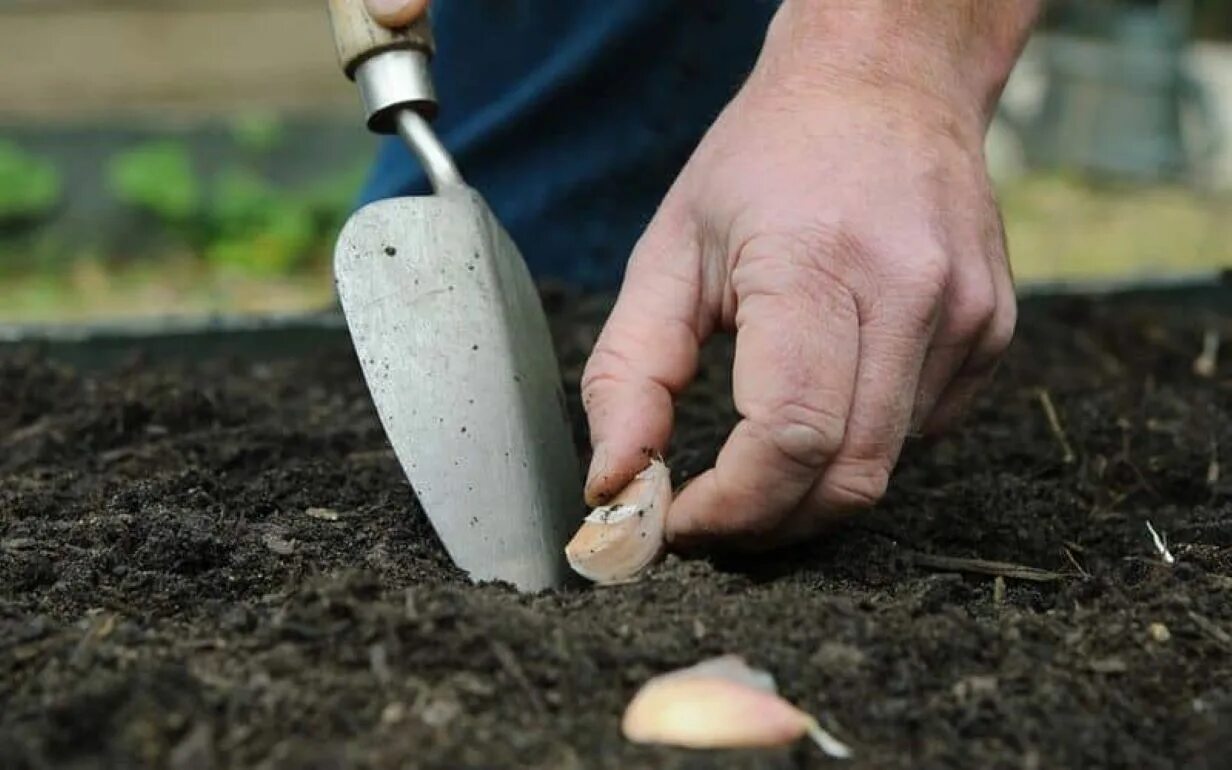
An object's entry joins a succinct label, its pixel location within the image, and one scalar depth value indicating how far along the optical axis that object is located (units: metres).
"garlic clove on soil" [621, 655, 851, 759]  0.59
